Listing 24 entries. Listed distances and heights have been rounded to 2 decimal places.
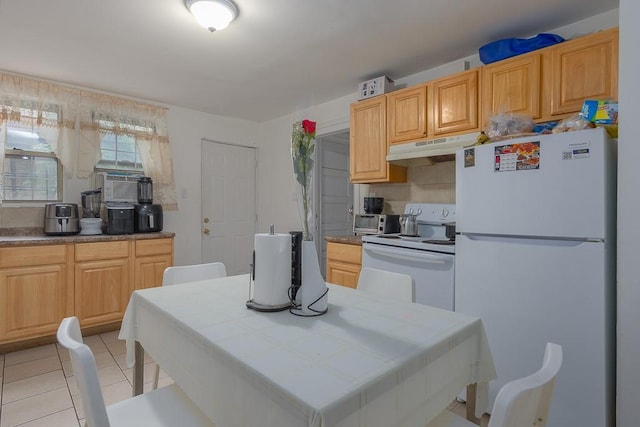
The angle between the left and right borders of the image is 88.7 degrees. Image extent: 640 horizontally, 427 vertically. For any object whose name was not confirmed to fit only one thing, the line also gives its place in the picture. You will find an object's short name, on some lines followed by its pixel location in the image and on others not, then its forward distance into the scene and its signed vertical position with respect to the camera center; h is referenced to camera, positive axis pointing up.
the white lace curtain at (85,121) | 2.94 +0.91
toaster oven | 2.93 -0.09
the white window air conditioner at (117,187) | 3.25 +0.26
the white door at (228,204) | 4.27 +0.12
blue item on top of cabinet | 2.09 +1.13
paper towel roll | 1.15 -0.20
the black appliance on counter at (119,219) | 3.17 -0.07
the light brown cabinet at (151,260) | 3.18 -0.48
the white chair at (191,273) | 1.79 -0.35
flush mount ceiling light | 1.91 +1.21
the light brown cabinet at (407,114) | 2.64 +0.84
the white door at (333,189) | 4.05 +0.32
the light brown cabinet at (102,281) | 2.88 -0.63
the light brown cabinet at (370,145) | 2.90 +0.64
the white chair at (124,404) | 0.79 -0.68
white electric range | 2.09 -0.28
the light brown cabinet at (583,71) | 1.80 +0.84
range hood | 2.36 +0.52
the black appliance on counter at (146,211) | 3.33 +0.01
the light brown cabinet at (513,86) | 2.07 +0.85
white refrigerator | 1.48 -0.22
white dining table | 0.69 -0.36
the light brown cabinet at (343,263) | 2.85 -0.45
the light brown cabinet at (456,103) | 2.35 +0.83
